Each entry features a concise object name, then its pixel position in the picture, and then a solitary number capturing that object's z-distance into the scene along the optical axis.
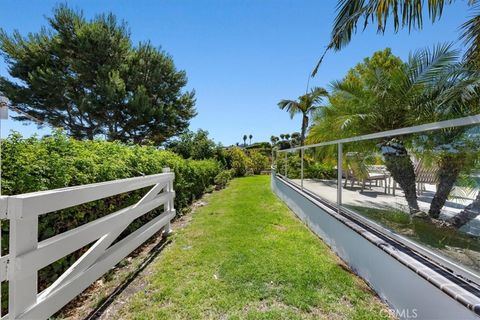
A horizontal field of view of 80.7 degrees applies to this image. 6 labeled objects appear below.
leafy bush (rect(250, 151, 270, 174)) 23.34
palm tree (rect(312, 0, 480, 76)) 3.76
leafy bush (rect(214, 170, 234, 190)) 13.87
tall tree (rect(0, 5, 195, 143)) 18.41
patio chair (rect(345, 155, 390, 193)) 3.58
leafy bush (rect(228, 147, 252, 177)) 20.53
